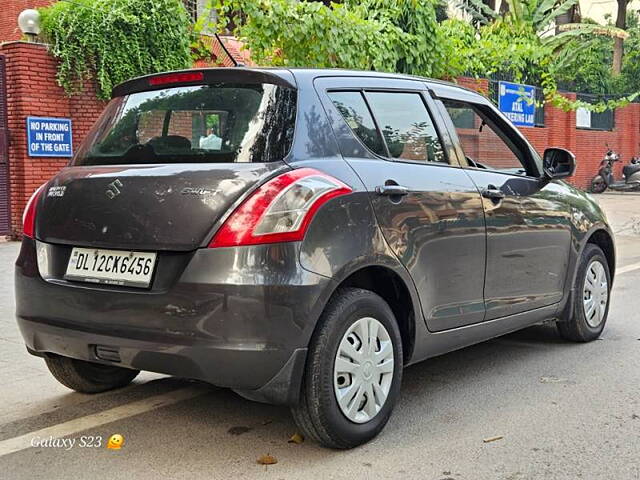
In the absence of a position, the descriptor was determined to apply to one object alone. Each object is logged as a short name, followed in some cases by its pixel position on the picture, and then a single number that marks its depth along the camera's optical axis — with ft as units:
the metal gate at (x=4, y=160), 40.81
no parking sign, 41.14
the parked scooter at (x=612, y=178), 85.46
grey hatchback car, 11.42
